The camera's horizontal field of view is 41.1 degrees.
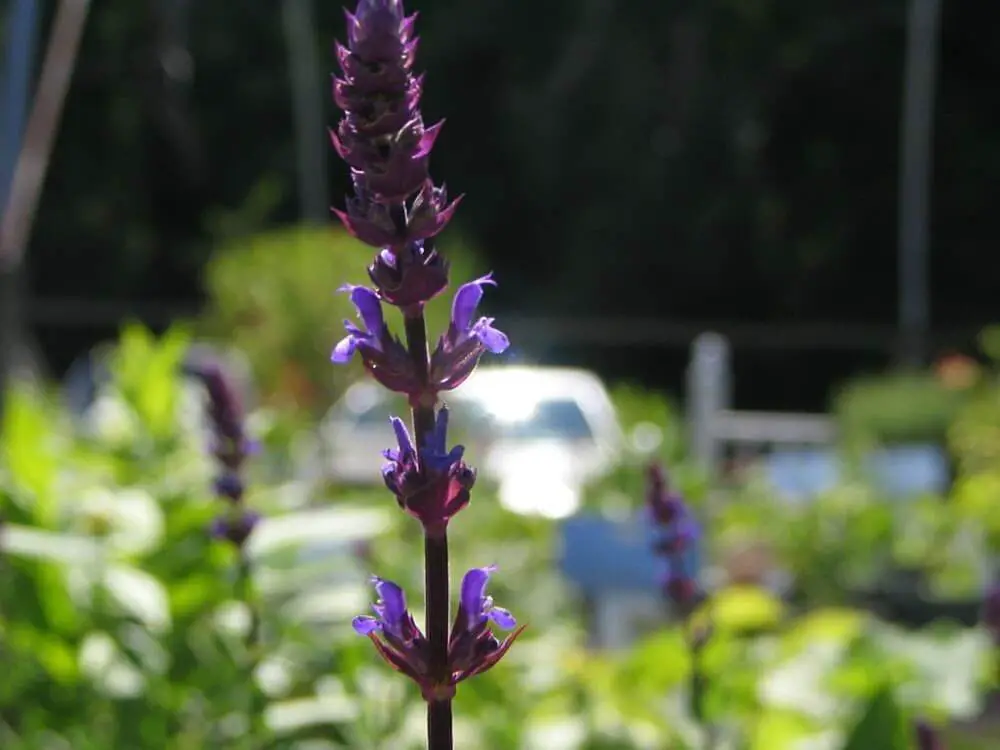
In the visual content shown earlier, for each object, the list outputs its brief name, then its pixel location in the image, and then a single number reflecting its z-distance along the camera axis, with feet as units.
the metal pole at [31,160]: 11.56
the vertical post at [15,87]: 10.74
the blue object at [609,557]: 11.52
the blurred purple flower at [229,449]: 5.78
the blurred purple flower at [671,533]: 6.16
